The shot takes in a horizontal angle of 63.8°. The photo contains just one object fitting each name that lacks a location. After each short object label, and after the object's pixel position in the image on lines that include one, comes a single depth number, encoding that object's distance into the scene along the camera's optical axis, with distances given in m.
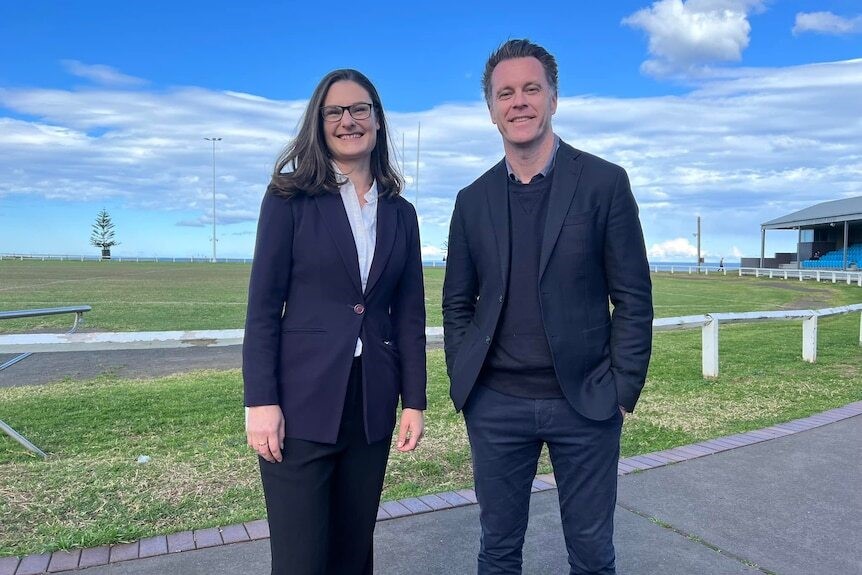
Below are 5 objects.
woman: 2.22
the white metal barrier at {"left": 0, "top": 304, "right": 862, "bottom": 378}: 4.80
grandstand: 51.00
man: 2.41
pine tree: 103.19
